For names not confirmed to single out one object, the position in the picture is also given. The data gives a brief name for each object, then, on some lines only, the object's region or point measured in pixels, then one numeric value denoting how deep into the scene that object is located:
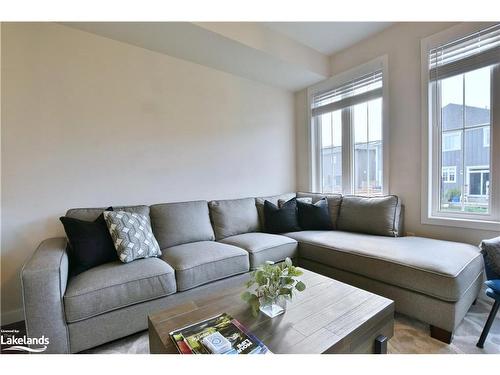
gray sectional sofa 1.40
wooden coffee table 1.01
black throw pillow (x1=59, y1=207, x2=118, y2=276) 1.70
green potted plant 1.19
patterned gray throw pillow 1.80
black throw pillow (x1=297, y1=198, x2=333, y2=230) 2.79
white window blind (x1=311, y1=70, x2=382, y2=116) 2.83
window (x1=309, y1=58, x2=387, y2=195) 2.85
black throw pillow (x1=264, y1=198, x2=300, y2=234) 2.78
